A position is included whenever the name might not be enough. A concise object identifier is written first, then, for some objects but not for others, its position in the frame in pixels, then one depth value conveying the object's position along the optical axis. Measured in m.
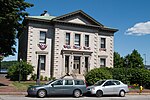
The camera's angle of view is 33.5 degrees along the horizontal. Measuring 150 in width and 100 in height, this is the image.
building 38.53
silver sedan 21.98
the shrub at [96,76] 29.53
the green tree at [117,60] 80.47
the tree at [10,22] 24.64
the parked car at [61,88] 19.69
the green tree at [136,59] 81.61
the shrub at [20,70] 35.60
